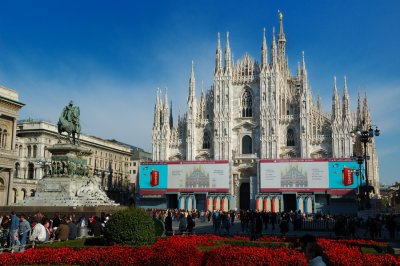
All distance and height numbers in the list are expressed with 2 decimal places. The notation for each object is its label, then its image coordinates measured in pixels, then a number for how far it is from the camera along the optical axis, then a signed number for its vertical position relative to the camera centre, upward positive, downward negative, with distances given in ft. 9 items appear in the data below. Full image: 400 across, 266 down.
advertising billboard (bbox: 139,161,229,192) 191.72 +9.65
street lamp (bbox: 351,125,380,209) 91.43 +13.42
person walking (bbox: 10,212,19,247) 50.52 -3.83
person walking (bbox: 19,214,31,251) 50.83 -3.81
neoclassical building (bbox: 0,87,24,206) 153.89 +20.81
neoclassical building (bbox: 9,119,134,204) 185.88 +20.11
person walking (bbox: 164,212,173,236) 69.96 -4.56
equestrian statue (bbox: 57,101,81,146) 82.89 +14.47
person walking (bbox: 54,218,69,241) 51.67 -4.10
